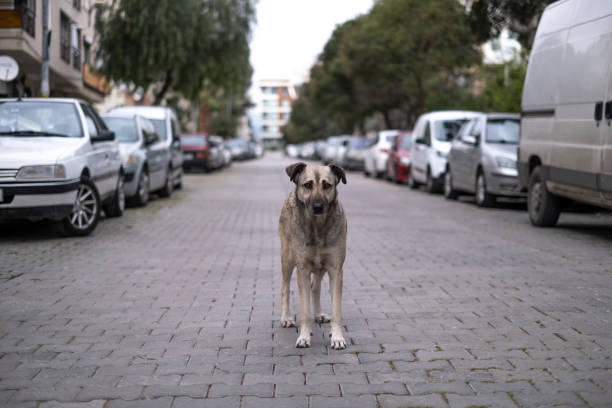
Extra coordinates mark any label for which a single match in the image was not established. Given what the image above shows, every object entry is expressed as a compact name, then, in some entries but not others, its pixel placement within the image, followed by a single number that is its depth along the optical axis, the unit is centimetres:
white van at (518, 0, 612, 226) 993
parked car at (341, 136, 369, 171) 3731
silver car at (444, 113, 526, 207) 1560
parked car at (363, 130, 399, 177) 2941
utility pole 1875
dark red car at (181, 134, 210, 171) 3456
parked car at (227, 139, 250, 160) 6334
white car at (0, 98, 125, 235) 985
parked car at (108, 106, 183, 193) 1978
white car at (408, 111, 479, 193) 2056
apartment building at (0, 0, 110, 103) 2178
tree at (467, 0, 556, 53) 1875
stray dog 486
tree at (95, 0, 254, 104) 3022
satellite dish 1562
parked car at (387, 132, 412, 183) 2530
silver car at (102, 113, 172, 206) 1540
